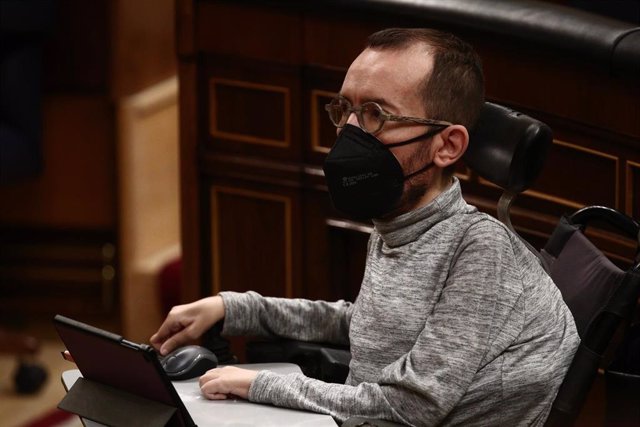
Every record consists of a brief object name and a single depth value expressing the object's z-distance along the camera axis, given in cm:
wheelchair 673
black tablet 658
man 666
